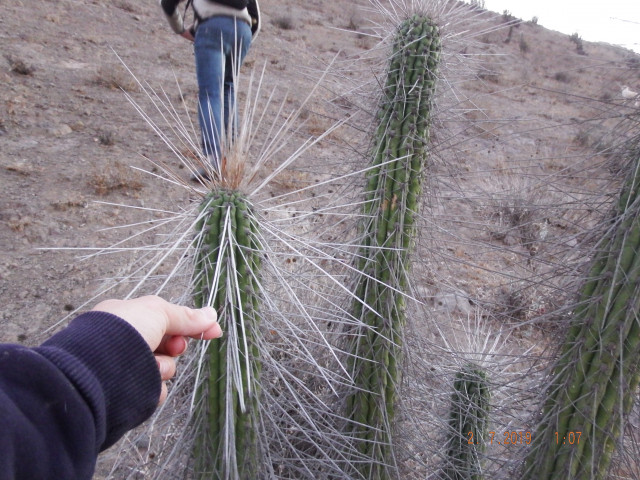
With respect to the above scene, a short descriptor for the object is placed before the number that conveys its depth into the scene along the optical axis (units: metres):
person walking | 3.48
